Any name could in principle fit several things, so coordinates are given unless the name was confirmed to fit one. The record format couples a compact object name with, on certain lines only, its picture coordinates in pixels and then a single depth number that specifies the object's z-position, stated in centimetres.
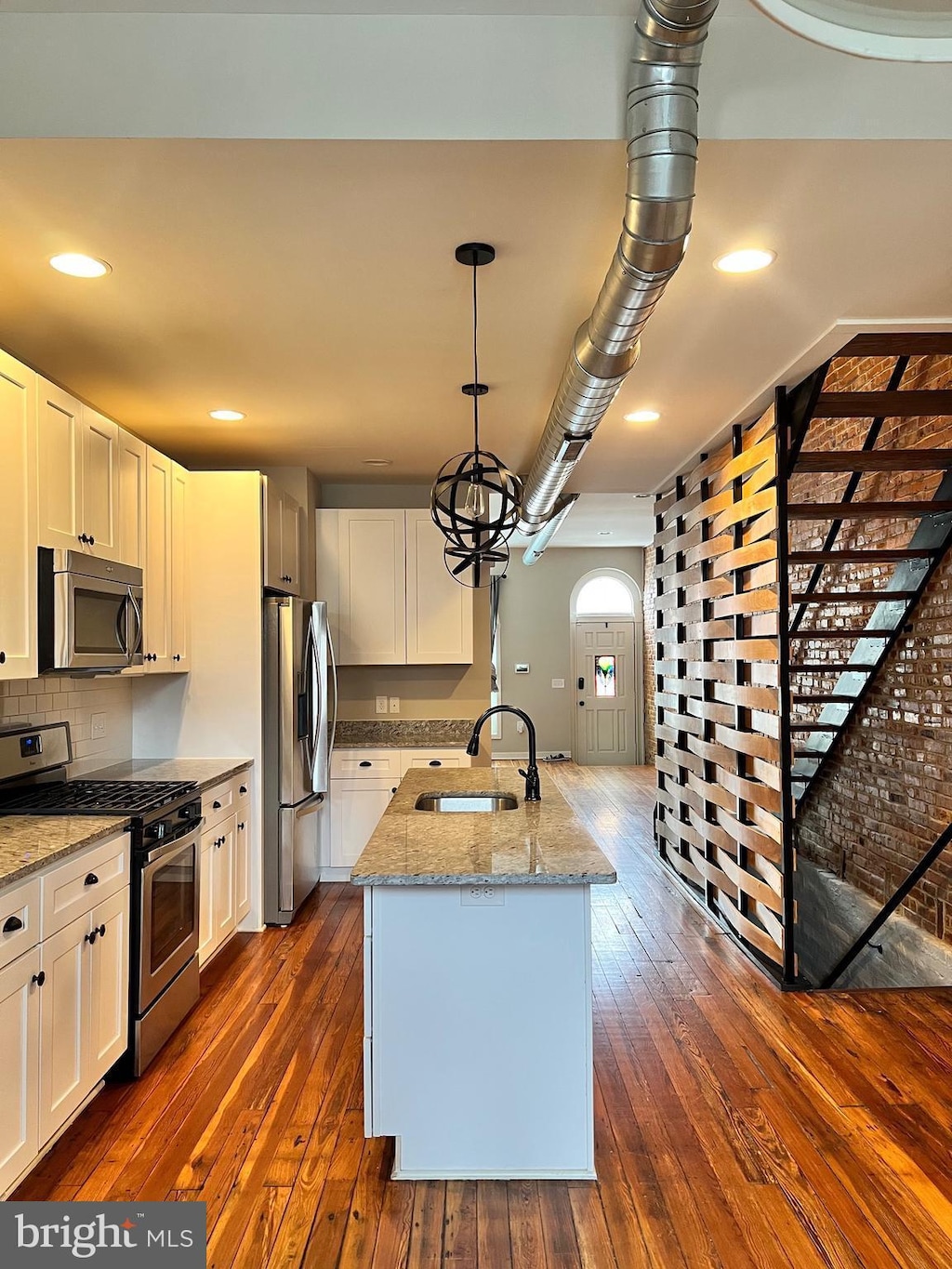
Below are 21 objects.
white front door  1186
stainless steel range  305
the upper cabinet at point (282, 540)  489
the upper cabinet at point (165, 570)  420
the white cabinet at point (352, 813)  566
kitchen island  246
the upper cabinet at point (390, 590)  593
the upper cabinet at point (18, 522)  278
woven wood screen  401
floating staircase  364
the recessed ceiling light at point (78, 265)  268
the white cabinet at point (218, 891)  393
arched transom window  1208
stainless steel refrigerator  485
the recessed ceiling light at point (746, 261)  267
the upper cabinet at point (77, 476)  305
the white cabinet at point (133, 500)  382
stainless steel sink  344
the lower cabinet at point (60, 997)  224
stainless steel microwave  305
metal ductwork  174
